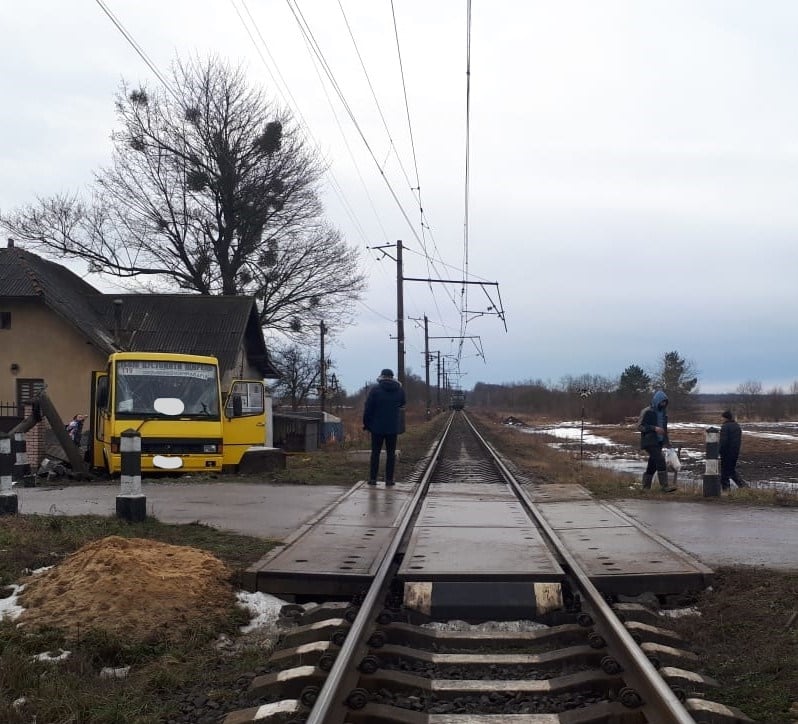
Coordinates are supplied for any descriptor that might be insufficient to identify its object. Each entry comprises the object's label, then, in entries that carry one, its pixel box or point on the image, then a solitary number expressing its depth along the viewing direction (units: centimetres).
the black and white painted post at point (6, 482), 970
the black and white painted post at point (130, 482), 902
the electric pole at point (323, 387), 5166
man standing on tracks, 1338
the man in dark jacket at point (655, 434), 1393
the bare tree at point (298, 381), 6134
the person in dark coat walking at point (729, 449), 1608
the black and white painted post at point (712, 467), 1266
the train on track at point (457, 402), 11931
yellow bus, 1581
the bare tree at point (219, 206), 3912
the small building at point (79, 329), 3067
